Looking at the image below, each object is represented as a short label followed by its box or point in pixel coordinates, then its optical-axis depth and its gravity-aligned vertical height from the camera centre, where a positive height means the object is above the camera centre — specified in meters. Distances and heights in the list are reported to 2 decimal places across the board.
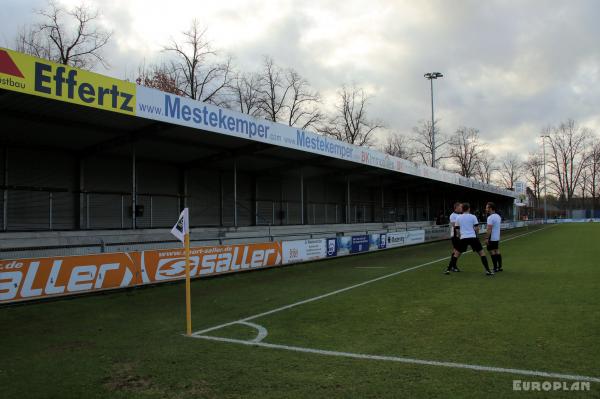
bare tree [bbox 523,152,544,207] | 100.06 +8.71
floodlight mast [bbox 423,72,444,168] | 41.97 +13.07
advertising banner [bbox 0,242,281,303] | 9.18 -1.22
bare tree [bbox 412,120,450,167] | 74.99 +10.57
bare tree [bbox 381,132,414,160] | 75.38 +10.92
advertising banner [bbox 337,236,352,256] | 19.72 -1.28
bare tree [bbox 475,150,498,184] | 90.16 +8.62
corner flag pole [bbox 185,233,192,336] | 6.80 -1.44
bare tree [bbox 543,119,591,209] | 98.31 +8.47
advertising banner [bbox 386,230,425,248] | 24.38 -1.30
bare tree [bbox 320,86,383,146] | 62.03 +12.40
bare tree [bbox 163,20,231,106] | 41.12 +13.05
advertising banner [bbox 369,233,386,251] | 22.22 -1.27
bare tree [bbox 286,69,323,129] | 52.00 +11.88
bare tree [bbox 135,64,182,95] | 40.12 +12.50
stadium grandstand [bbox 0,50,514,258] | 11.06 +2.45
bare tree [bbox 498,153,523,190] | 104.69 +8.43
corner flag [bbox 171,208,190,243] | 6.94 -0.13
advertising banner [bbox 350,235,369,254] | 20.77 -1.30
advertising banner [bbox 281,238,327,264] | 16.61 -1.28
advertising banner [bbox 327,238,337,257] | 18.95 -1.28
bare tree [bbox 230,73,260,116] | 48.73 +12.73
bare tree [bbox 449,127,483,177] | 83.19 +10.71
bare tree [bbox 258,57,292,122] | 49.34 +12.52
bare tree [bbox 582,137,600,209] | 95.19 +7.66
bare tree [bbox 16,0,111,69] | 31.77 +12.43
